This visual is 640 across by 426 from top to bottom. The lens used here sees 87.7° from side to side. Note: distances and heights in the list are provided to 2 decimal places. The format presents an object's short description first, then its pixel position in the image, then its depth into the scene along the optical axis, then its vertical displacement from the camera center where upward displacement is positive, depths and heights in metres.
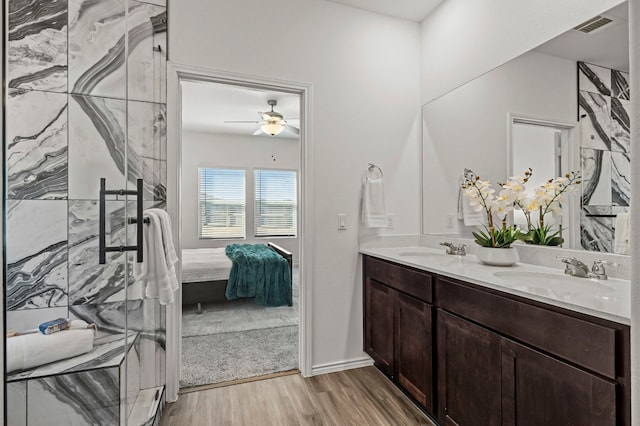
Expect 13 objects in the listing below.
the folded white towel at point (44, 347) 0.91 -0.44
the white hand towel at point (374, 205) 2.62 +0.05
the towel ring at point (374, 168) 2.72 +0.36
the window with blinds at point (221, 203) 6.66 +0.20
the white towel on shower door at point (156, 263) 1.73 -0.26
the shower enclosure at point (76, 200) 0.94 +0.05
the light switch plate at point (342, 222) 2.64 -0.08
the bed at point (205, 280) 4.03 -0.82
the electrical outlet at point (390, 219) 2.81 -0.06
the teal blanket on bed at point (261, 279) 4.13 -0.84
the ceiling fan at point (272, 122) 4.46 +1.23
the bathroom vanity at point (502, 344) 1.09 -0.56
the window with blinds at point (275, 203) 7.06 +0.21
